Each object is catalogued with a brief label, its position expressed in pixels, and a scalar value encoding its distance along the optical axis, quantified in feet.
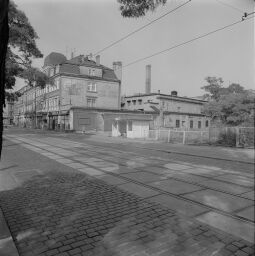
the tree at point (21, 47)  74.69
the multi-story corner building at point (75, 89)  159.02
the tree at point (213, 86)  133.49
